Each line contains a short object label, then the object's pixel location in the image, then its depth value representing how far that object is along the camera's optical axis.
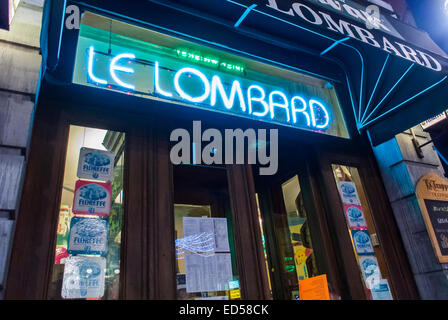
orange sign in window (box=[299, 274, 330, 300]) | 3.11
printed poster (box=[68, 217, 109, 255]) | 2.35
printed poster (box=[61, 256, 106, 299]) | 2.21
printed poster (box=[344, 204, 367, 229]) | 3.57
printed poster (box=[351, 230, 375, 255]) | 3.47
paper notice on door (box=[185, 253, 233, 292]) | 2.68
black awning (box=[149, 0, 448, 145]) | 2.80
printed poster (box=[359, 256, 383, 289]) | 3.35
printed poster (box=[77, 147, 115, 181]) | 2.61
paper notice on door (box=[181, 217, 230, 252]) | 2.81
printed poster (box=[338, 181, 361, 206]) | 3.69
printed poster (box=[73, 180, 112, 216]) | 2.48
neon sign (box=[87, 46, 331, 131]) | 3.10
